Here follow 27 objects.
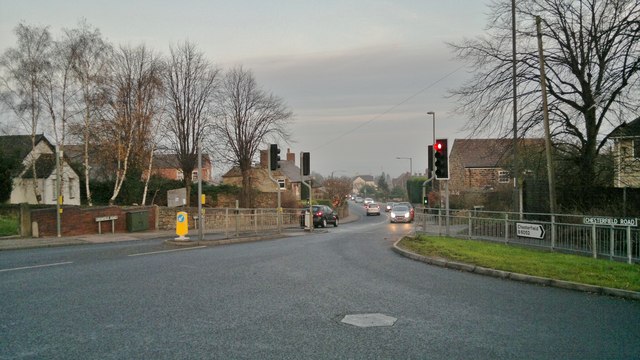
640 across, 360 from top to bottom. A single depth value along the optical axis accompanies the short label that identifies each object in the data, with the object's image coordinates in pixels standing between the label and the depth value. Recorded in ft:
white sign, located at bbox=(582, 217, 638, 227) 45.74
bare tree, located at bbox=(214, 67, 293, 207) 171.42
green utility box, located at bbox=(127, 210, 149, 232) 96.02
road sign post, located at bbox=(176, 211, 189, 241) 65.67
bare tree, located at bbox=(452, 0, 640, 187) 72.59
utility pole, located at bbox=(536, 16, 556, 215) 66.57
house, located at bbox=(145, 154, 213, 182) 154.51
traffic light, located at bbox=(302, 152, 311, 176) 92.94
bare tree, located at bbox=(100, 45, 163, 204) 121.90
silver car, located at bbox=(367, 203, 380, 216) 247.50
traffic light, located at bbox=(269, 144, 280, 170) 83.01
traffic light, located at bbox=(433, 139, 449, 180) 65.00
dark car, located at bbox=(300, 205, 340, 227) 127.13
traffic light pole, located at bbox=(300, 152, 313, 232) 92.99
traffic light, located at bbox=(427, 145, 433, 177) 74.73
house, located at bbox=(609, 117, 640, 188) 78.02
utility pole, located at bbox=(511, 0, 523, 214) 78.18
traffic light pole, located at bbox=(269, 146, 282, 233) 89.23
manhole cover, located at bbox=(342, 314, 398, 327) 22.89
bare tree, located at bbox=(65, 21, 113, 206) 114.73
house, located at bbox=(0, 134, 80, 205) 126.99
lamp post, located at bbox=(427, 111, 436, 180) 153.90
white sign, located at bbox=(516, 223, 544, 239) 56.13
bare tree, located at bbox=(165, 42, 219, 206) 150.41
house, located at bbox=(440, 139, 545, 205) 202.86
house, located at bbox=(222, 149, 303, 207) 220.35
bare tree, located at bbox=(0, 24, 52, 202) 111.55
